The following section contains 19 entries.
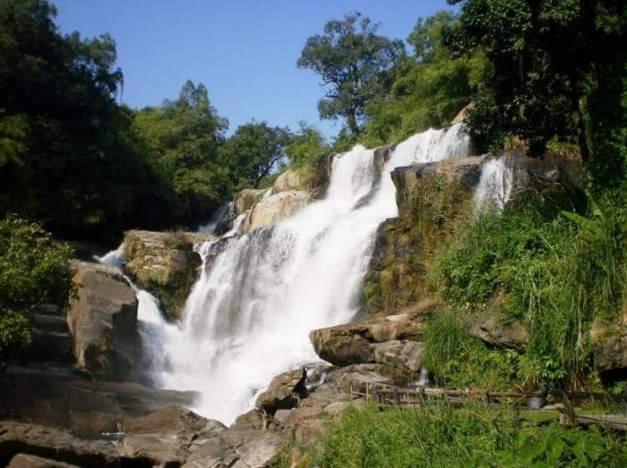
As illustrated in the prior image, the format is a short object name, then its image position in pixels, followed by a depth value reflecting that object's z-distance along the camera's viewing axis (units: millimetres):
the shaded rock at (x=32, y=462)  9477
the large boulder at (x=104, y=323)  16797
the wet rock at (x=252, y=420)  11516
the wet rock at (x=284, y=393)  11719
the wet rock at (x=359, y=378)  10891
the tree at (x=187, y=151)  35250
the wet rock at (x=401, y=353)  11516
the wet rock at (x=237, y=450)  9117
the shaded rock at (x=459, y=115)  25194
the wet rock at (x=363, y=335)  12656
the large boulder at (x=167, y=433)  10656
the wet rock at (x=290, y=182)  27984
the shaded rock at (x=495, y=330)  9703
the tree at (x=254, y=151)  48906
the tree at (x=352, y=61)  42875
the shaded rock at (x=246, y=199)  32219
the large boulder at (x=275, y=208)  26578
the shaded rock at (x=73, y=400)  12883
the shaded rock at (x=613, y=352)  7832
